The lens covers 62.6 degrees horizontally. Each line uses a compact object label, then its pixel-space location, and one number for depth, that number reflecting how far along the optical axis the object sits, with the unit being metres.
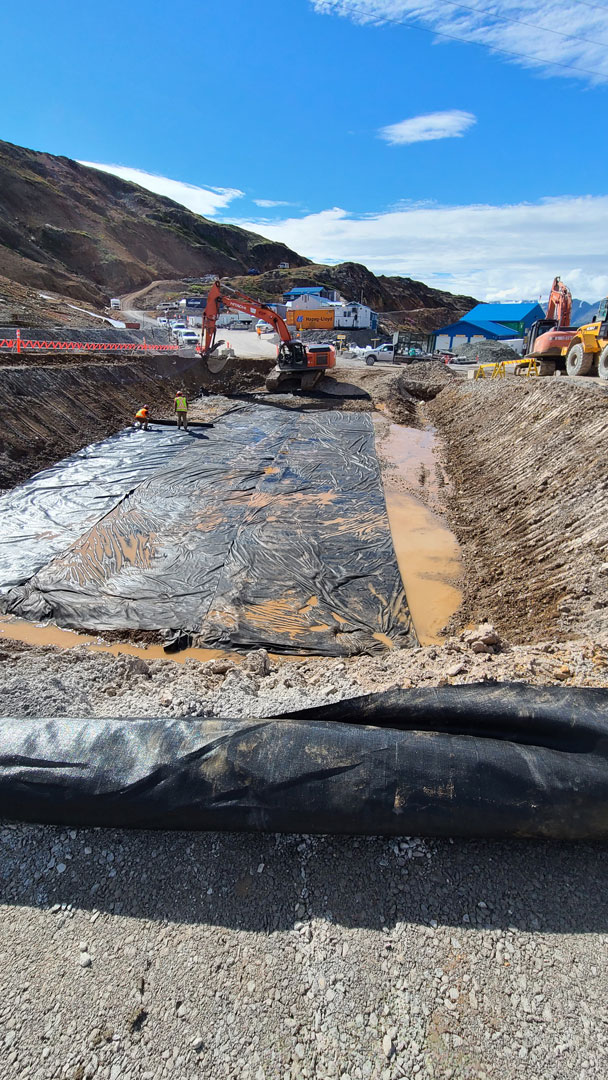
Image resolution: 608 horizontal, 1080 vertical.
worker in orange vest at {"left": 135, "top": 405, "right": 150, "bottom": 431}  16.59
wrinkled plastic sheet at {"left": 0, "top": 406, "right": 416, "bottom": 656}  6.93
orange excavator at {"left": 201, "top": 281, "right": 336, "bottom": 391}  20.45
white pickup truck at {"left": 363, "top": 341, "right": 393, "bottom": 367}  33.56
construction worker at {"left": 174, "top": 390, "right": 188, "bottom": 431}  16.28
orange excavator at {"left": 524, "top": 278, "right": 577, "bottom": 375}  16.59
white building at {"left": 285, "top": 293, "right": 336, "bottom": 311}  64.62
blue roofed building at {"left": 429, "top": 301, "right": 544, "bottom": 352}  51.03
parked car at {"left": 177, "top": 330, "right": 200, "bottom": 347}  33.17
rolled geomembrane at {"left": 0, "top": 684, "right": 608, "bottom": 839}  2.85
